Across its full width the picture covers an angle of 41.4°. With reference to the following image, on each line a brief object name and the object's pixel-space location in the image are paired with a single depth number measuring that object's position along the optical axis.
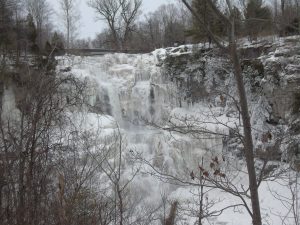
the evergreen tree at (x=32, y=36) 21.47
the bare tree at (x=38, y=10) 32.97
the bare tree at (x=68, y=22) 33.94
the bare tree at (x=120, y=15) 32.12
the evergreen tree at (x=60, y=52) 20.42
